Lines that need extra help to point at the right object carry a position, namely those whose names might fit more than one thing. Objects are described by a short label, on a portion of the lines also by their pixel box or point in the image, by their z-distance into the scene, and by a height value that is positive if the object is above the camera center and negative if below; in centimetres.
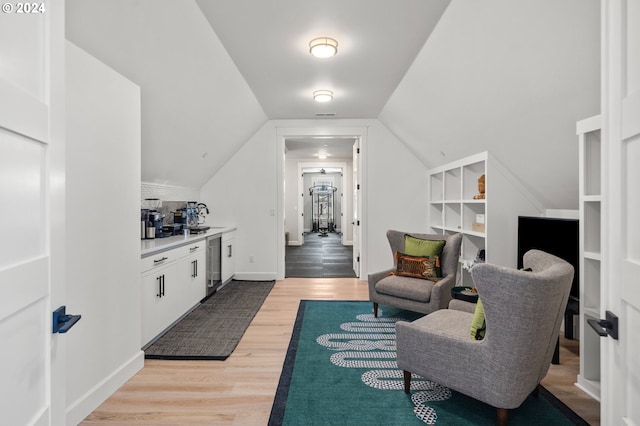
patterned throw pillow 342 -60
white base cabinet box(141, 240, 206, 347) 279 -74
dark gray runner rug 275 -117
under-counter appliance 425 -73
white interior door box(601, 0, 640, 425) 88 +2
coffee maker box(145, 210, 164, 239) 354 -16
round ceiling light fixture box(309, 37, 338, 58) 278 +139
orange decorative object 350 +24
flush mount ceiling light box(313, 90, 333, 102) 400 +139
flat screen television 259 -24
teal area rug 191 -120
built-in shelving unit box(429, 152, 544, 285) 322 +2
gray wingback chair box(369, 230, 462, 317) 315 -77
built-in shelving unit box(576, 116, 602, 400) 218 -29
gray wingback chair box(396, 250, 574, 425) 163 -71
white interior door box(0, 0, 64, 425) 74 +1
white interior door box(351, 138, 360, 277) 549 -10
